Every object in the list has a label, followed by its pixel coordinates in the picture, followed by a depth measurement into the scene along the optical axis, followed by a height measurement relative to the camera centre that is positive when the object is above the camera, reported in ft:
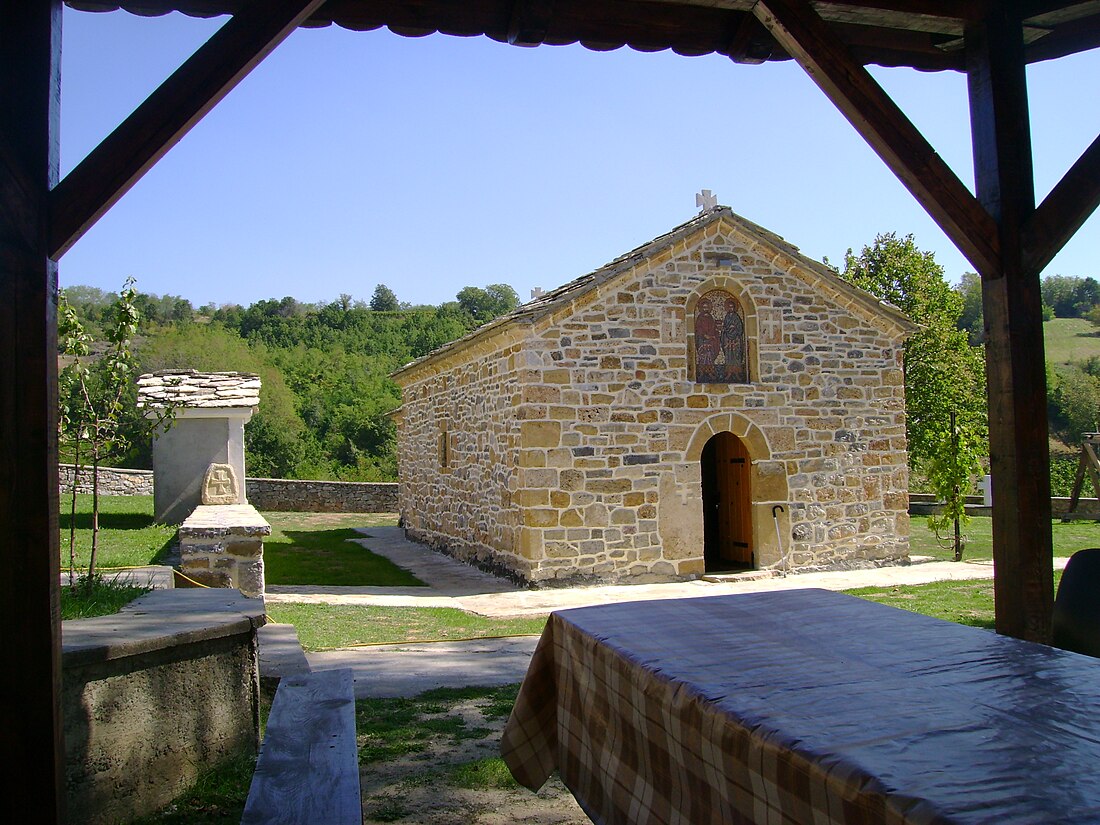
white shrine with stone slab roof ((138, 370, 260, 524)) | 42.75 +0.93
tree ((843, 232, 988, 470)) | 71.41 +8.63
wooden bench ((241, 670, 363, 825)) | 8.01 -3.32
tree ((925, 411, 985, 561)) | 41.63 -1.28
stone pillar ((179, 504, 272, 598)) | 25.59 -2.80
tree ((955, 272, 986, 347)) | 152.30 +25.43
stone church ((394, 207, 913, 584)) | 36.24 +1.46
